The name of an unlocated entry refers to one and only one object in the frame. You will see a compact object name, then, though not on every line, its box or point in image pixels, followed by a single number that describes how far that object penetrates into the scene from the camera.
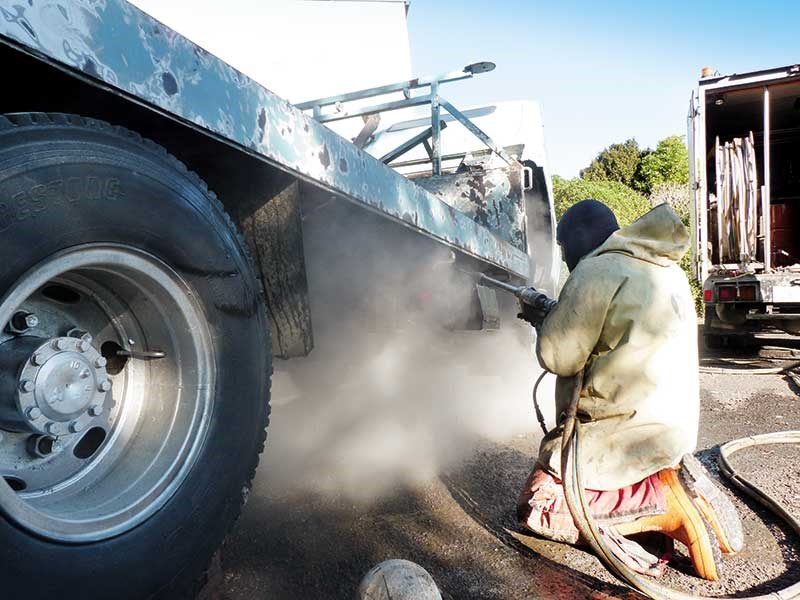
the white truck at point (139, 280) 1.12
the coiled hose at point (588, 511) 1.79
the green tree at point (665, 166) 20.73
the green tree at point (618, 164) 21.61
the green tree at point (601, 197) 15.99
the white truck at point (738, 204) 5.73
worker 2.10
